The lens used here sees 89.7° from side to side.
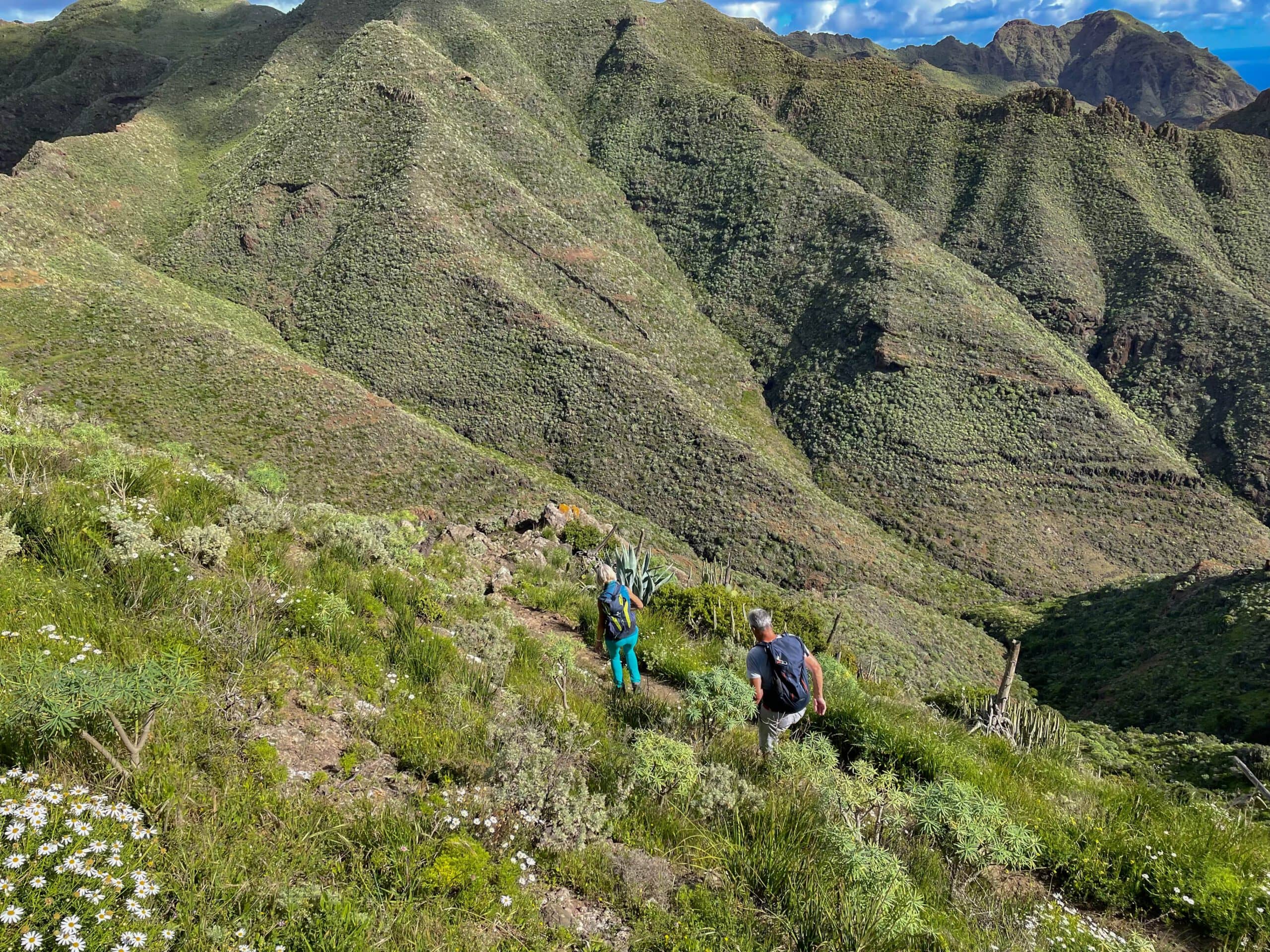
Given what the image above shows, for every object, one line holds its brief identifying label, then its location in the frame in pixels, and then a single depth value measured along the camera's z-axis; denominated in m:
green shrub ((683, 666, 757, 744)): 5.76
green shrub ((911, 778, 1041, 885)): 4.57
